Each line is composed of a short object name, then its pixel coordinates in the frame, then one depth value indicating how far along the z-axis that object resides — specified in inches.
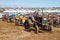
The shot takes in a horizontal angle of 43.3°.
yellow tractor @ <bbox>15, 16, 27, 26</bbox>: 407.8
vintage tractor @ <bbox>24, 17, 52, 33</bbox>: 287.8
